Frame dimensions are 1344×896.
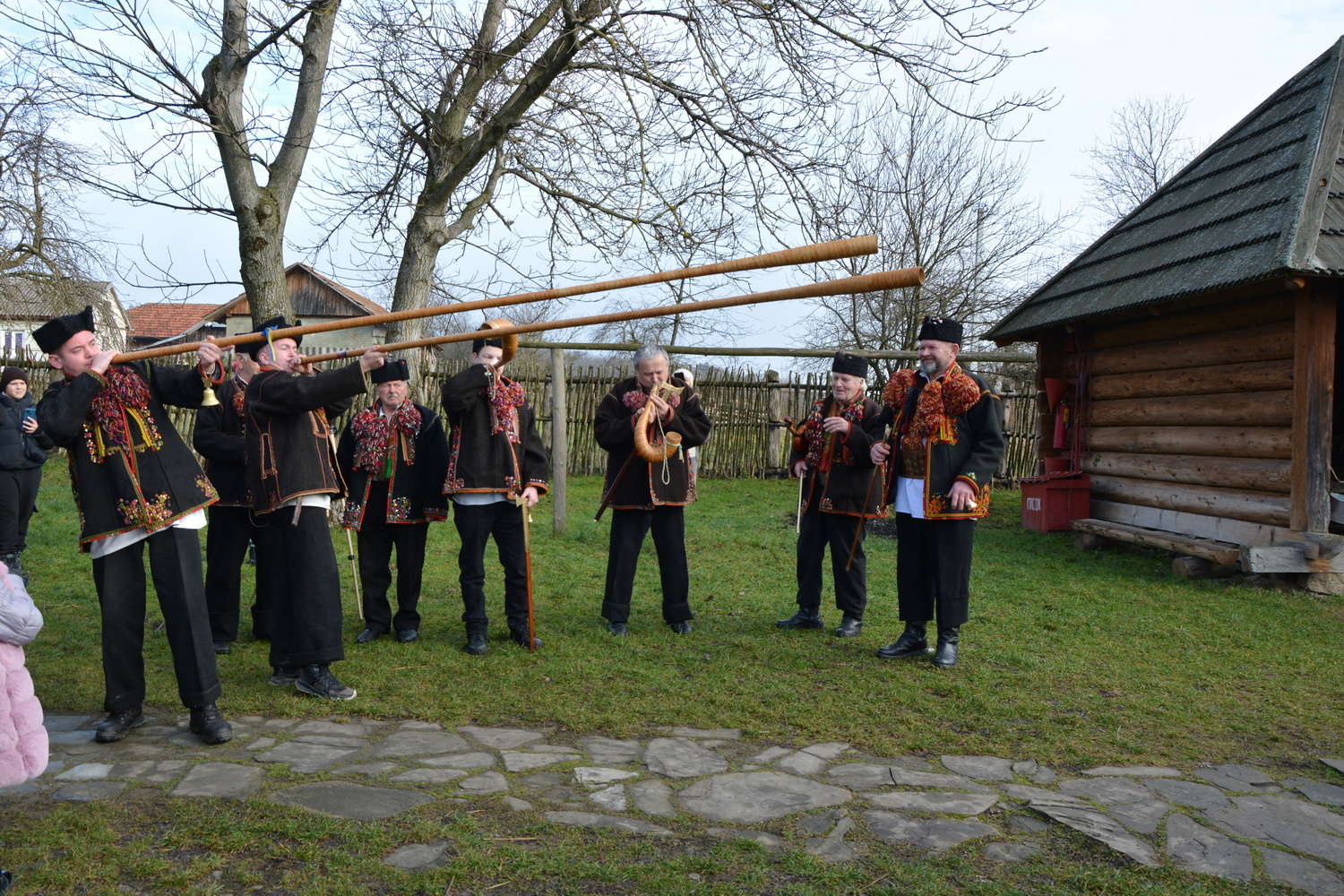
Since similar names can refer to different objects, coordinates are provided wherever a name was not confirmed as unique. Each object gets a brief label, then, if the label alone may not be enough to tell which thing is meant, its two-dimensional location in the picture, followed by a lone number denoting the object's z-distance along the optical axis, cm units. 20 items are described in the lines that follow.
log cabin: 735
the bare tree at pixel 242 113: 739
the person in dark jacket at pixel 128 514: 402
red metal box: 1038
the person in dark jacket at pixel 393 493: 583
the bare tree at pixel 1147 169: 2881
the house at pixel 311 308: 3058
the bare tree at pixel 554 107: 766
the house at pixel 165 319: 3728
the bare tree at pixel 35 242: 1716
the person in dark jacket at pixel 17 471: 776
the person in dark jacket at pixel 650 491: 601
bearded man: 520
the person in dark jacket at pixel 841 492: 599
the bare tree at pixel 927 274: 1856
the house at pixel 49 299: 1852
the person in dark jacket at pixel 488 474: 553
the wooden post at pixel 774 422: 1498
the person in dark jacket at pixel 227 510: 551
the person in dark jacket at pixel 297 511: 465
